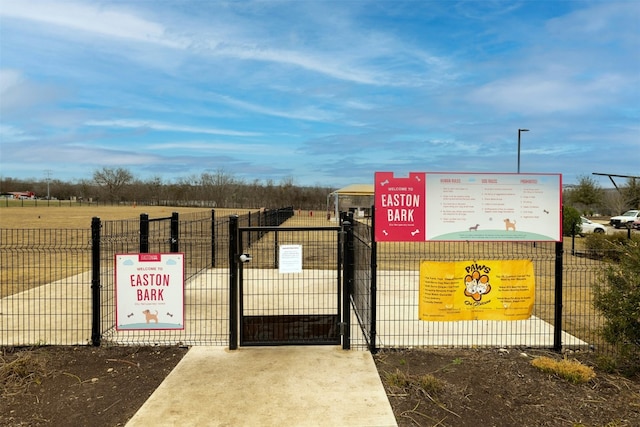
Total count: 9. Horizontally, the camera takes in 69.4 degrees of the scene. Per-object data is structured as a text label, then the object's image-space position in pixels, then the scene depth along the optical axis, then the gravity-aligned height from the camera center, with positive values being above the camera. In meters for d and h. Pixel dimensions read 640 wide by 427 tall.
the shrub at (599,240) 15.04 -1.01
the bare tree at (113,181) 98.12 +5.72
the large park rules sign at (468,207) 5.37 +0.03
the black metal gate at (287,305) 5.43 -1.62
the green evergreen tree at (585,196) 49.75 +1.63
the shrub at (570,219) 22.36 -0.43
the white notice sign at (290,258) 5.39 -0.58
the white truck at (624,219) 34.31 -0.66
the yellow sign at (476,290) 5.50 -0.97
